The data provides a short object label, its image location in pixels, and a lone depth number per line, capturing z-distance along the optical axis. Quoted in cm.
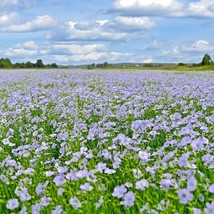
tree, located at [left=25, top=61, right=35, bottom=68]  6769
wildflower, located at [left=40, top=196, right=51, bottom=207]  347
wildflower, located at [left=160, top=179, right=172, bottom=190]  326
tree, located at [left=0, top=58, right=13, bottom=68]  7088
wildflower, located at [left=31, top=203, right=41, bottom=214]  329
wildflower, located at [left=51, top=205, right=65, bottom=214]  315
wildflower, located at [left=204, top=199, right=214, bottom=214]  254
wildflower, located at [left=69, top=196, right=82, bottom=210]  322
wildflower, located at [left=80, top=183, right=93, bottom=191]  345
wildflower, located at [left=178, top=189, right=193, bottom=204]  278
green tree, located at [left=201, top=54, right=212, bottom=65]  6566
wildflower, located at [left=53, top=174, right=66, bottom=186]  371
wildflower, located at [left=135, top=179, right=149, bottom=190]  336
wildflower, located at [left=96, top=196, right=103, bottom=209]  332
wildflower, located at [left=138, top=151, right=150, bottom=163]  405
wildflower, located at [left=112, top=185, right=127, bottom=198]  326
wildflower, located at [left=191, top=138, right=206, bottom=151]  388
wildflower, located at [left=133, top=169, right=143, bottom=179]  381
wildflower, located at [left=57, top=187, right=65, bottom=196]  352
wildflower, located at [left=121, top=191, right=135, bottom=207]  306
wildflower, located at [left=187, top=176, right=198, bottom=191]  288
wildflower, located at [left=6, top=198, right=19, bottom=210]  349
